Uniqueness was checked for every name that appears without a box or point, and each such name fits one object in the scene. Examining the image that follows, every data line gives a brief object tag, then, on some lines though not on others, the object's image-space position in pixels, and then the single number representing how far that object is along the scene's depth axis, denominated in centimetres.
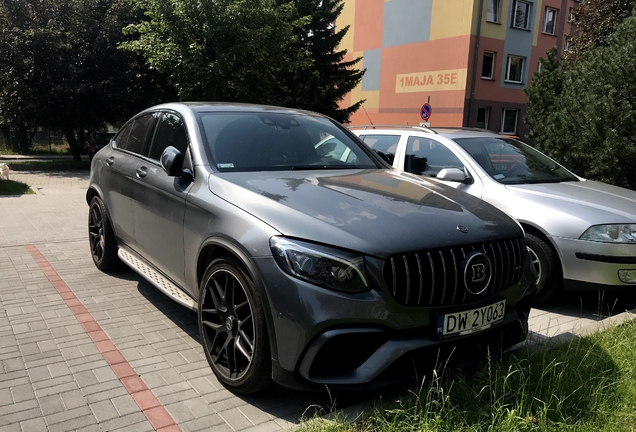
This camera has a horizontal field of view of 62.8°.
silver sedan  455
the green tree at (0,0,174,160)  1923
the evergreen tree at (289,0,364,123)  2222
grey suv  260
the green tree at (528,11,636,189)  775
